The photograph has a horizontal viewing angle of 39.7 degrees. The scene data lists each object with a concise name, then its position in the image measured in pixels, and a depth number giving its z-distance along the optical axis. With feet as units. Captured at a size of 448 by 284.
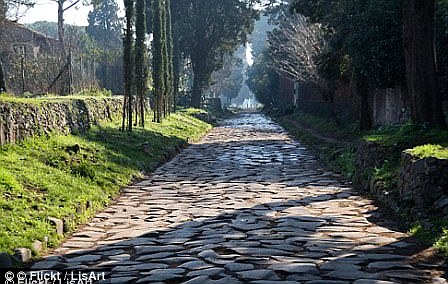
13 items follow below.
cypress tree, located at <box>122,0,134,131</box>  64.44
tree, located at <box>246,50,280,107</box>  201.04
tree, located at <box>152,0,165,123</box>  94.03
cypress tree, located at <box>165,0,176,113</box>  113.91
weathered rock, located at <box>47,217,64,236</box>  25.58
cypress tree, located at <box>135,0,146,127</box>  73.67
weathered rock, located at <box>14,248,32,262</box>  21.33
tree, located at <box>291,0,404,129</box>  59.82
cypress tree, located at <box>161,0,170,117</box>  100.58
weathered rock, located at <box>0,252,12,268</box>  20.25
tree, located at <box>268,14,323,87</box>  94.17
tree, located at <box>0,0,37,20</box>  99.30
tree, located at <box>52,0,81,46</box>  159.00
